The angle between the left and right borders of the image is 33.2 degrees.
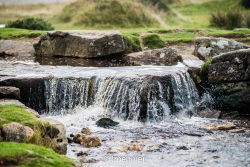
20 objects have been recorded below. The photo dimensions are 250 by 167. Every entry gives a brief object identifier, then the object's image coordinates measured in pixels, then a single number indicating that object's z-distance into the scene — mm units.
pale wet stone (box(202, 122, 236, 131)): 11667
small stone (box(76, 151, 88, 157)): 9344
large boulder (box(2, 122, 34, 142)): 8508
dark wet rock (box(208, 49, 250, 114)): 14312
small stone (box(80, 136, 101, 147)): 10047
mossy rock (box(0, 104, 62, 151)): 8906
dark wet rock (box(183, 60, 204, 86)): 15458
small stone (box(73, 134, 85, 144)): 10297
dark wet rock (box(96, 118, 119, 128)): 12250
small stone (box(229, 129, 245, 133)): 11323
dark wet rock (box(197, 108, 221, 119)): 13518
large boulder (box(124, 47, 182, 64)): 18969
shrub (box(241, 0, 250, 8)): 35375
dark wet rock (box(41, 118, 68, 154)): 9228
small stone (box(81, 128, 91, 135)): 11125
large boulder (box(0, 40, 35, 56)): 21344
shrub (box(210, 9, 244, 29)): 26781
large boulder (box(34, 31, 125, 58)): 19516
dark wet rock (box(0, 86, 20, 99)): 12555
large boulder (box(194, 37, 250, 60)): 18672
